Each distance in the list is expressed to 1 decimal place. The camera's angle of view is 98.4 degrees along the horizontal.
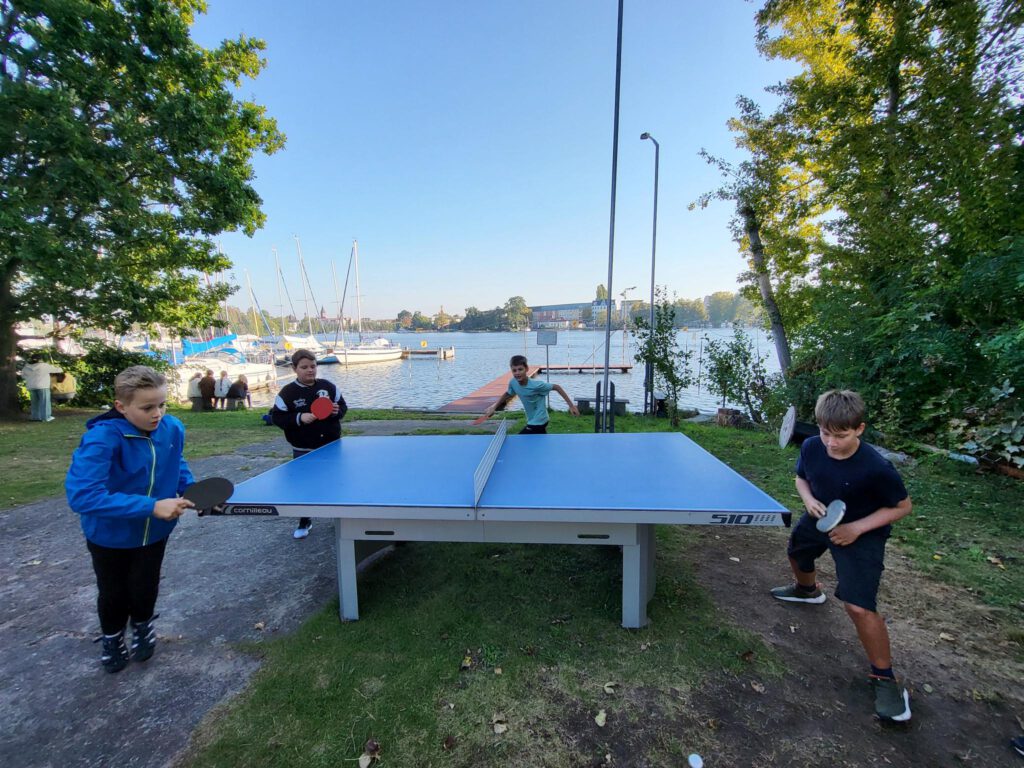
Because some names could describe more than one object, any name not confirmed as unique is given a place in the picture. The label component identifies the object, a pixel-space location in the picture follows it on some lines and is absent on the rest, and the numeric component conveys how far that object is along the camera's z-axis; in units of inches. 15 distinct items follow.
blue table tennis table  93.6
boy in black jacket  173.6
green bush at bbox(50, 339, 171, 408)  551.8
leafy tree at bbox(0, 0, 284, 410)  368.5
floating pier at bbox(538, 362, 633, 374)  1393.2
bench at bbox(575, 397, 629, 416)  529.7
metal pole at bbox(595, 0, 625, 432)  349.7
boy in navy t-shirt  87.7
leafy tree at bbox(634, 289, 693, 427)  463.2
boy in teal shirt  217.1
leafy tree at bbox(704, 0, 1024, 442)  236.4
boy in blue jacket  87.9
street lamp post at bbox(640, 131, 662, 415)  492.1
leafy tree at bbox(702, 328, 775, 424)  488.1
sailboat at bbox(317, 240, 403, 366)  1940.2
